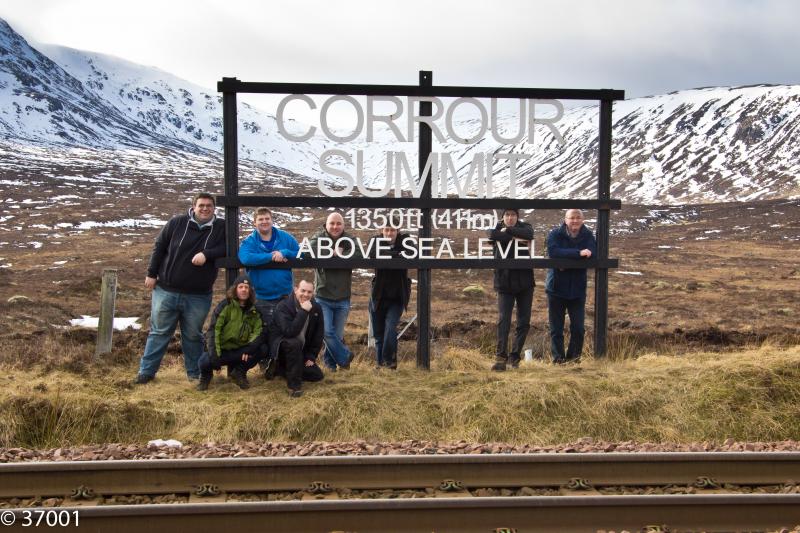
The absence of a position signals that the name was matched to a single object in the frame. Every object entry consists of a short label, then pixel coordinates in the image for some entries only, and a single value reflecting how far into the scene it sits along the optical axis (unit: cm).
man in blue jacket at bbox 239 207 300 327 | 812
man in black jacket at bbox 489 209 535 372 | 873
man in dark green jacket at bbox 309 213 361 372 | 845
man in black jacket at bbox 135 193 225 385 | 791
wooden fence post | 1026
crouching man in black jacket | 739
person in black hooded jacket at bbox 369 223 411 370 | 862
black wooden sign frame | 828
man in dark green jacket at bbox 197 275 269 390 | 744
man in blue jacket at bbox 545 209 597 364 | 879
